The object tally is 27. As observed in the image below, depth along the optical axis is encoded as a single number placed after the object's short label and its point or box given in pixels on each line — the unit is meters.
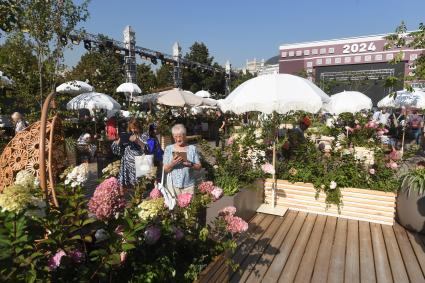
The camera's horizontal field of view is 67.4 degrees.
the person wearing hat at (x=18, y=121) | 7.53
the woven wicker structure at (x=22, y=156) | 2.30
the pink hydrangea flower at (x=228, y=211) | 2.64
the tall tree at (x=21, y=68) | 8.09
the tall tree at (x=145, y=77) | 30.32
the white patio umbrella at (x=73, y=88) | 9.73
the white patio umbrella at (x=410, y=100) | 10.20
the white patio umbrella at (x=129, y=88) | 14.89
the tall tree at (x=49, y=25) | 7.45
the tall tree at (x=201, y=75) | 42.28
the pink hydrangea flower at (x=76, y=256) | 1.59
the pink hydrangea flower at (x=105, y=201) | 1.60
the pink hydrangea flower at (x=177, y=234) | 2.16
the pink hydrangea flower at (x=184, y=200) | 2.45
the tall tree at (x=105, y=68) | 16.56
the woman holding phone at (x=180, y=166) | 3.63
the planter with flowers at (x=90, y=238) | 1.28
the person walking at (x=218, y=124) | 14.44
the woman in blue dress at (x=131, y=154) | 5.46
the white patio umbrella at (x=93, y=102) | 9.75
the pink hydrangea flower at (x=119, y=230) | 1.75
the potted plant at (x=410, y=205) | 4.30
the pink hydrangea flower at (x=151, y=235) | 1.92
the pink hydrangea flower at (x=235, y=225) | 2.54
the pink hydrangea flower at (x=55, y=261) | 1.46
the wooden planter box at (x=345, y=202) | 4.80
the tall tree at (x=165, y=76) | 40.66
